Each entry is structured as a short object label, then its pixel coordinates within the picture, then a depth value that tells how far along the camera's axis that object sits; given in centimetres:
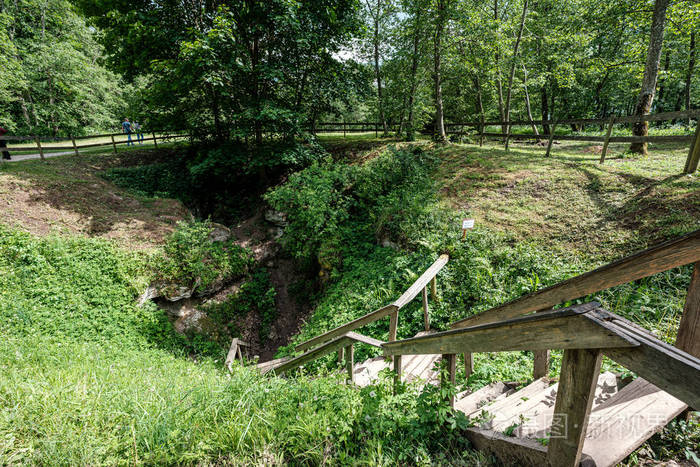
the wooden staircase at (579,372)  105
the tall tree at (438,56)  1168
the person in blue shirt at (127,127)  1852
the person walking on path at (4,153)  1247
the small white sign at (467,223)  596
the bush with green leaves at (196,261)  837
